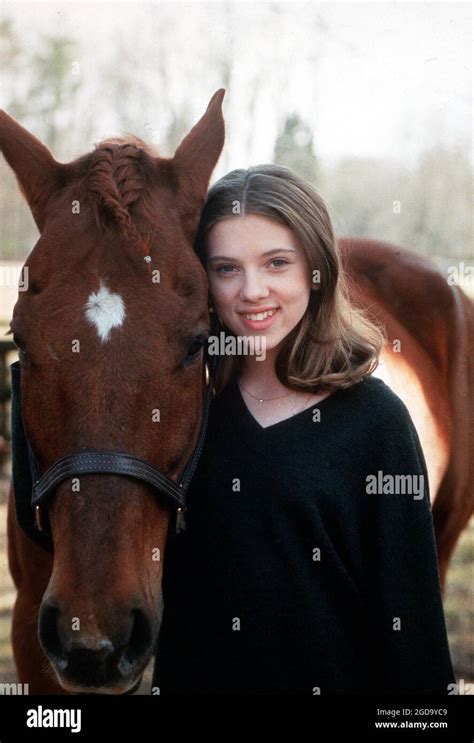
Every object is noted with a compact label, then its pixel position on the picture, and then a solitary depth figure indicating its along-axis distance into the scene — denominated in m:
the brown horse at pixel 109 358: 1.79
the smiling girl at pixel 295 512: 1.95
